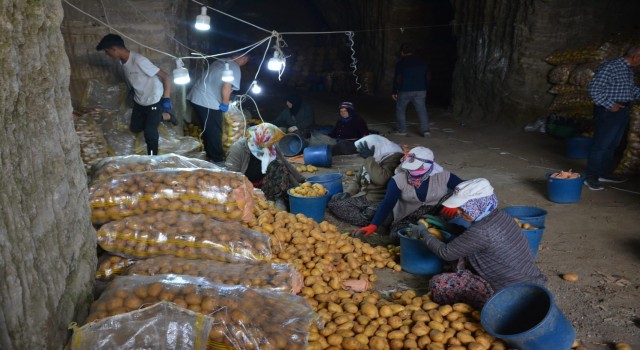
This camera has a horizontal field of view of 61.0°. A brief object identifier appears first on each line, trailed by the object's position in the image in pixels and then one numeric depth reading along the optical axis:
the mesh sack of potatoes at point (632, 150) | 6.32
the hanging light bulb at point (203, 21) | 5.80
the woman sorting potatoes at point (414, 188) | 4.80
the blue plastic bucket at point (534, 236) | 4.18
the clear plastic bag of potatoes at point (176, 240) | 3.32
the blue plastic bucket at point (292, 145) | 8.46
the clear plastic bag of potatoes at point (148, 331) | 2.30
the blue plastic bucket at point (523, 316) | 2.85
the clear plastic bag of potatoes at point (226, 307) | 2.55
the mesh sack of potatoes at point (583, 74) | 8.47
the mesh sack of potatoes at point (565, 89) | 8.64
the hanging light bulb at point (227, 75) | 7.13
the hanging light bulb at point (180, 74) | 6.05
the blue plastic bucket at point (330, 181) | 6.08
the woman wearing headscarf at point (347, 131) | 8.57
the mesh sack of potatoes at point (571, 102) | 8.55
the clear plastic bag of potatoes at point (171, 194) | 3.58
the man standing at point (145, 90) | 6.46
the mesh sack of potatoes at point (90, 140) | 6.66
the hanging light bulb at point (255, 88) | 7.04
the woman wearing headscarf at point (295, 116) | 9.85
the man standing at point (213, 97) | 7.48
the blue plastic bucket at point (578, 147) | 7.61
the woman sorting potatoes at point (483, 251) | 3.50
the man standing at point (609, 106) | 5.96
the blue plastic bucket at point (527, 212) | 4.49
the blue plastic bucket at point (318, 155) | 7.84
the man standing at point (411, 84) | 9.64
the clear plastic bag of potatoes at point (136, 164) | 4.07
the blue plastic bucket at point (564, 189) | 5.80
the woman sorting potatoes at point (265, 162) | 6.07
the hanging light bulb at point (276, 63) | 5.94
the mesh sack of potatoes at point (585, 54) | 8.52
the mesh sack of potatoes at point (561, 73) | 8.86
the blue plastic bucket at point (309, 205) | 5.46
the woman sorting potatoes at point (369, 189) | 5.57
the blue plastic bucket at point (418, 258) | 4.20
